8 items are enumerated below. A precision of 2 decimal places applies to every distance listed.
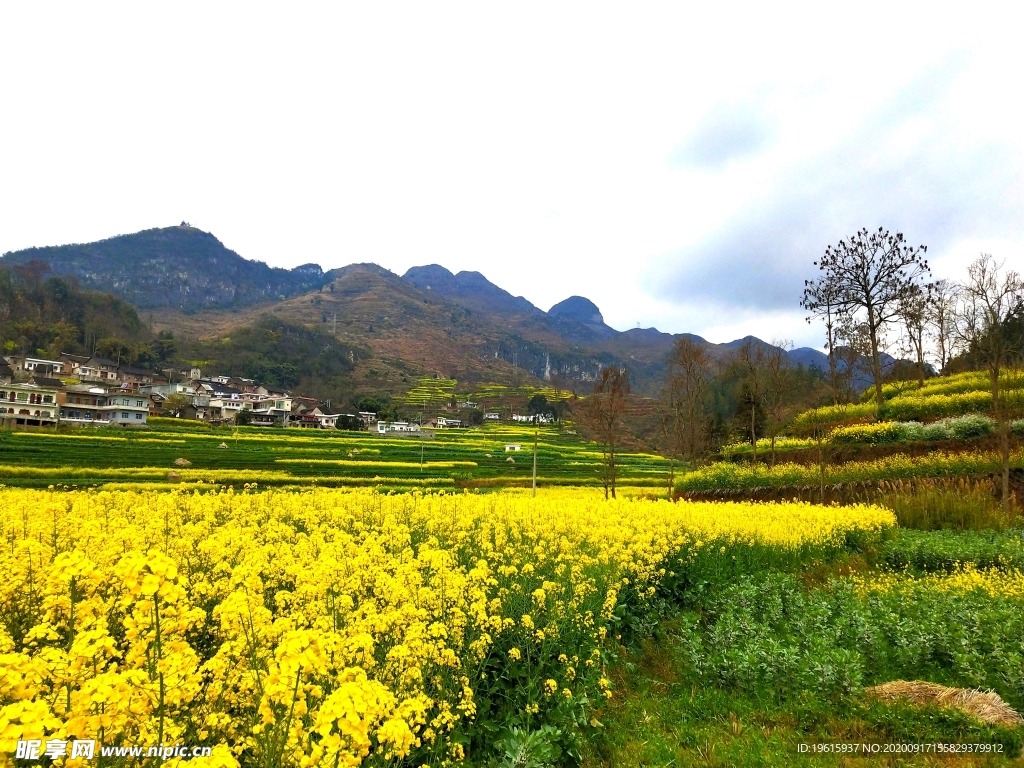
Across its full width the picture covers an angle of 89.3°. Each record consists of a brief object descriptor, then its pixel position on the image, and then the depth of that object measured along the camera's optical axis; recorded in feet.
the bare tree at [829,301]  90.32
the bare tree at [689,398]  94.08
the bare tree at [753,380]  100.68
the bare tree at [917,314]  89.55
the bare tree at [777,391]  75.38
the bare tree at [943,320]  110.42
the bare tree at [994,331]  44.47
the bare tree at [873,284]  82.48
